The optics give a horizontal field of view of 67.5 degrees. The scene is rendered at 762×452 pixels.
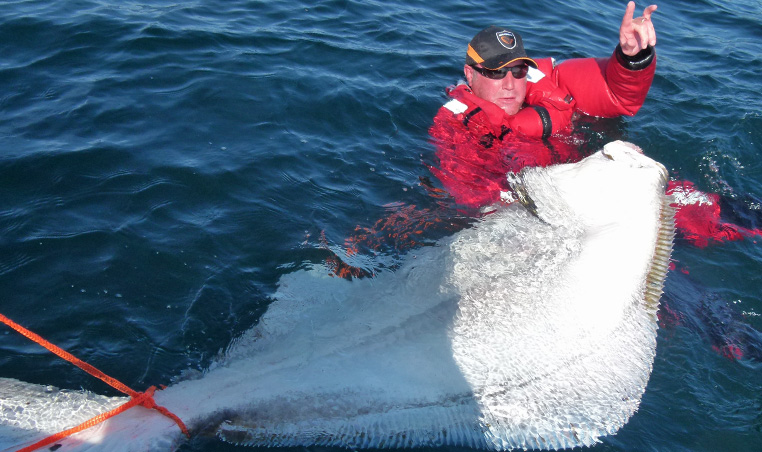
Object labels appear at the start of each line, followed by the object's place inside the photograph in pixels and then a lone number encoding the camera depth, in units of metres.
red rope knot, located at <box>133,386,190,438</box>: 2.93
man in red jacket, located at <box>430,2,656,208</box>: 5.30
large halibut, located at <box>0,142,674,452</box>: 3.05
